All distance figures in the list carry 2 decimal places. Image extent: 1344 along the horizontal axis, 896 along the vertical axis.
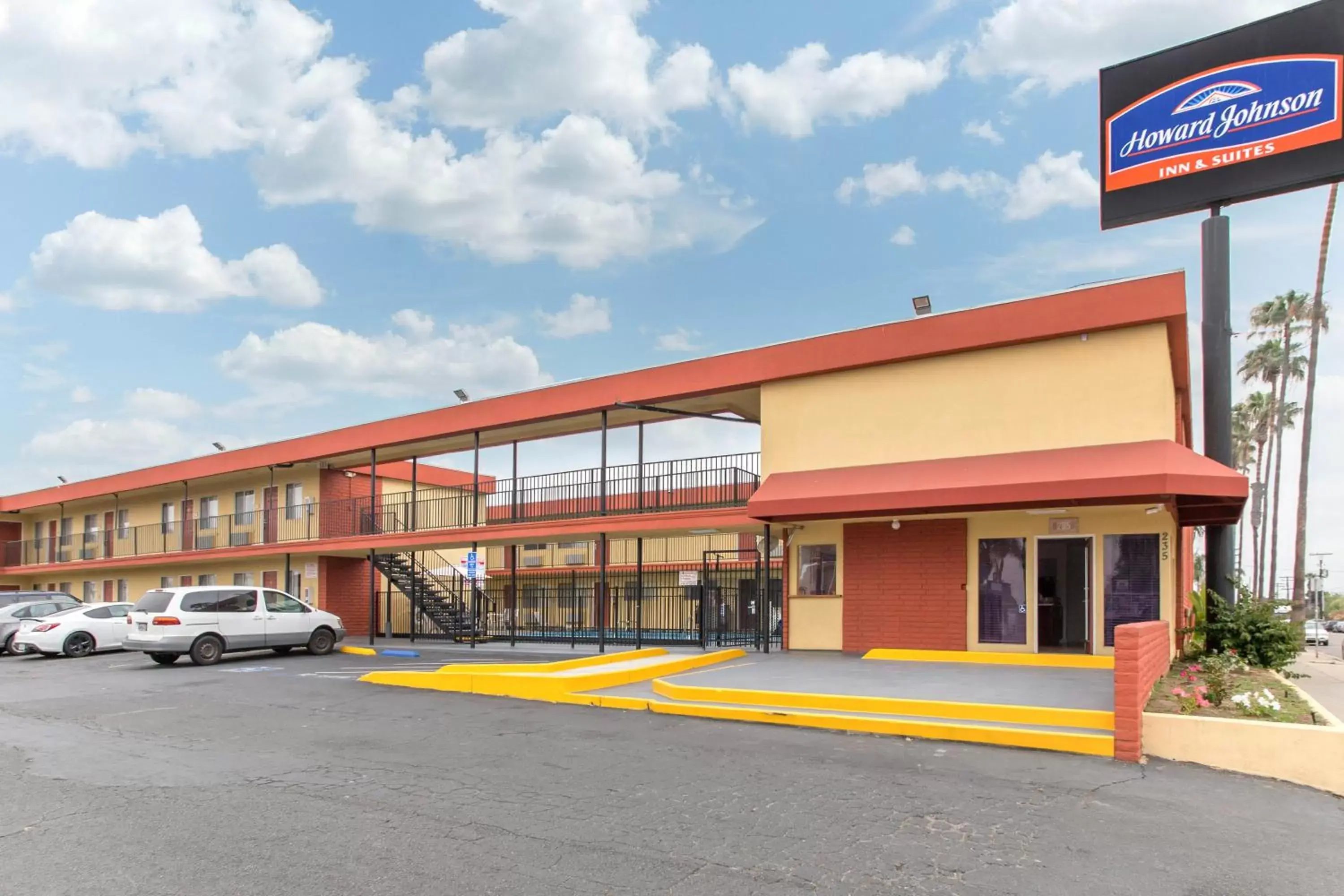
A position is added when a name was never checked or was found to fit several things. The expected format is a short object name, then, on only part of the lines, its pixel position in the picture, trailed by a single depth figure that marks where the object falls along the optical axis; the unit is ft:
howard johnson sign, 52.24
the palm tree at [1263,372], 183.52
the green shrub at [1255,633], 51.37
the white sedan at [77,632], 78.69
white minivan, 65.82
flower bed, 31.96
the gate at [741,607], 64.69
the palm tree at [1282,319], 170.91
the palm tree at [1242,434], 214.69
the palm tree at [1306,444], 108.88
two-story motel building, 49.83
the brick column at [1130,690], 29.96
